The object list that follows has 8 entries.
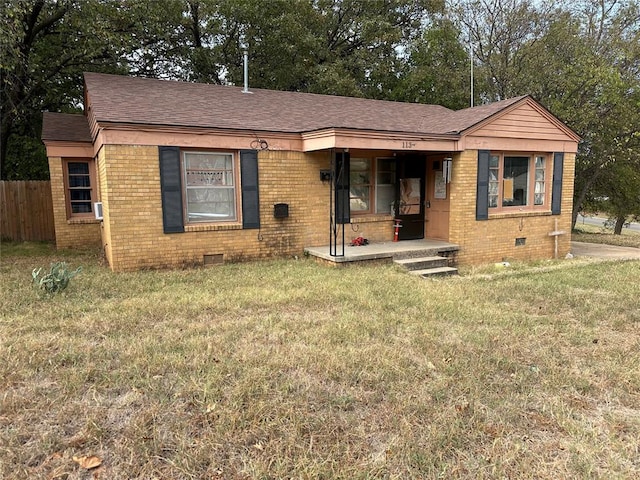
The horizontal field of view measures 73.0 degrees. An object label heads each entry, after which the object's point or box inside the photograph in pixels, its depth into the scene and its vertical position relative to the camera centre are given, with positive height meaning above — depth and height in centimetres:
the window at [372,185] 993 +33
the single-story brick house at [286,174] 787 +55
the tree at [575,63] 1517 +498
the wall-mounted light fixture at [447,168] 960 +67
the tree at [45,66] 1295 +457
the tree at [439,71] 1819 +541
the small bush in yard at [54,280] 601 -107
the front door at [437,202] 999 -9
